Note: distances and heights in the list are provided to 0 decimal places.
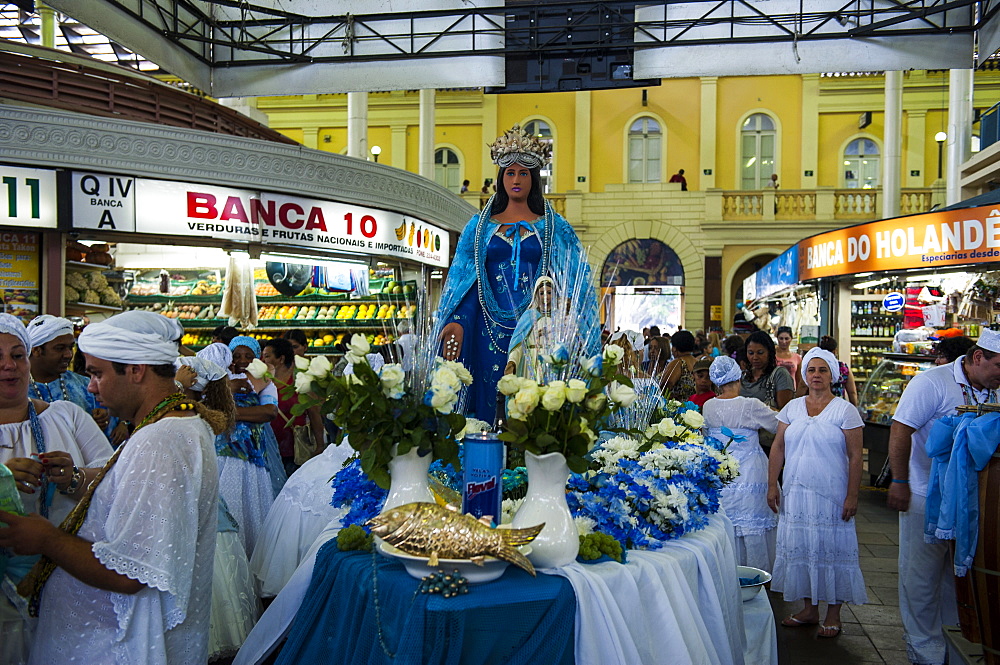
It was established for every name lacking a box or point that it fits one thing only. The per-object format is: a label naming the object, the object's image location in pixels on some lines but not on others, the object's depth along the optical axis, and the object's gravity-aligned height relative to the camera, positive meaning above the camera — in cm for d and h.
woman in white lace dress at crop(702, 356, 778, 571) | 534 -95
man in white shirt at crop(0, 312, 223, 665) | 236 -61
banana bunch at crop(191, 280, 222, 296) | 1171 +29
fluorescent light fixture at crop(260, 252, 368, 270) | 1056 +62
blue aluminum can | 252 -46
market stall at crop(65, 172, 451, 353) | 879 +69
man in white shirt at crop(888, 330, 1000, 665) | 434 -91
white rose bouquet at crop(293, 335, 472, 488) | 246 -26
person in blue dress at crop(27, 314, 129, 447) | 414 -24
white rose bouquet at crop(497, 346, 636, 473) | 233 -26
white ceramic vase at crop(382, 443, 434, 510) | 253 -48
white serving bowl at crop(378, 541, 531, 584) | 223 -65
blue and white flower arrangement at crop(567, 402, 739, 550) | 266 -56
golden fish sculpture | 223 -57
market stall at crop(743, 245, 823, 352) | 1364 +23
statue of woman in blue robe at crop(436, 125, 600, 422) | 405 +21
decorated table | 222 -81
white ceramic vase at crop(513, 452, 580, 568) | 238 -55
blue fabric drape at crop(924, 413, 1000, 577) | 353 -65
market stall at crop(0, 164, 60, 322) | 809 +69
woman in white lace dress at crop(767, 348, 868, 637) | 477 -101
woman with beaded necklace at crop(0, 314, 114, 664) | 271 -48
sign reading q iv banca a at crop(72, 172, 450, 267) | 858 +103
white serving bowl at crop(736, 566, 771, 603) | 378 -118
